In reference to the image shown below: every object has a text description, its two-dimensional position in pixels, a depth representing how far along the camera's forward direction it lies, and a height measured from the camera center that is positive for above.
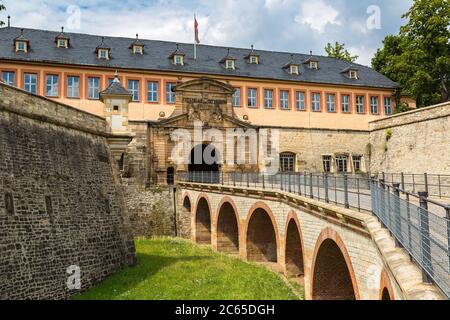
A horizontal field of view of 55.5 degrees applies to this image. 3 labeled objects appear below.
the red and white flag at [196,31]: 34.49 +11.57
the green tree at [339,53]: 48.09 +13.43
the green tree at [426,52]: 32.28 +9.28
